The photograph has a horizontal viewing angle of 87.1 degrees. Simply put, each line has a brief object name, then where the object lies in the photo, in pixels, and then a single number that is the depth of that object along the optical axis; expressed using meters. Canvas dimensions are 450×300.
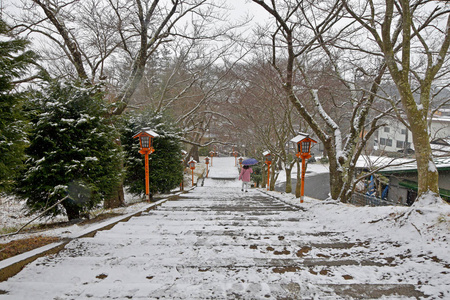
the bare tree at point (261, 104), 10.55
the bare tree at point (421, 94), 3.34
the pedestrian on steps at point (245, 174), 12.50
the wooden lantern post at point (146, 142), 7.07
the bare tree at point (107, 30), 7.21
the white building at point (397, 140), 30.20
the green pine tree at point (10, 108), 2.64
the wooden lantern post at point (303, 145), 7.18
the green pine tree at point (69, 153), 4.17
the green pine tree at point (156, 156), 8.47
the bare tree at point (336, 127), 6.04
